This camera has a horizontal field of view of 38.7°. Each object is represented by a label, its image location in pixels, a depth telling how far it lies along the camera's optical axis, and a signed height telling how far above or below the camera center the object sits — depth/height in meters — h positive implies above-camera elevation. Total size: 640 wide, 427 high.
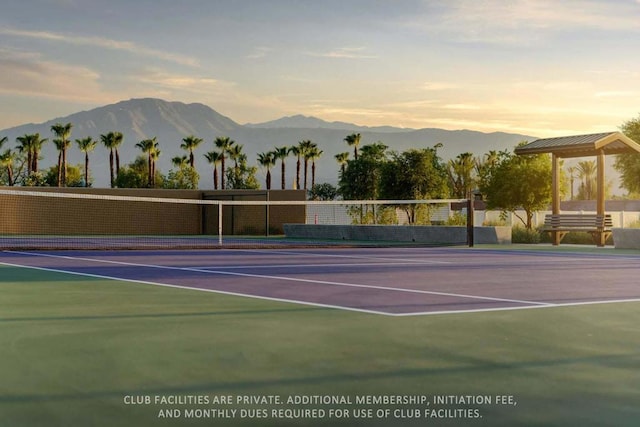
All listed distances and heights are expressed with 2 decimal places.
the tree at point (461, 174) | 95.94 +2.91
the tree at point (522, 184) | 43.34 +0.77
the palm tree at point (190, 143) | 106.06 +6.66
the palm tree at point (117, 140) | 105.45 +6.99
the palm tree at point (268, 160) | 109.38 +4.76
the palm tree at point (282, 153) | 106.78 +5.57
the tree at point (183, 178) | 94.69 +2.30
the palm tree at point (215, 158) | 110.31 +5.07
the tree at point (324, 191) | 101.31 +1.02
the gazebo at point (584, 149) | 31.55 +1.83
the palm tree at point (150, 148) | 103.75 +5.96
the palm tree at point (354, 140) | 104.81 +6.95
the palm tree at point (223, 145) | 107.75 +6.58
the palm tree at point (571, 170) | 160.35 +5.33
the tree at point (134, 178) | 102.86 +2.53
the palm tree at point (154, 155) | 104.38 +5.18
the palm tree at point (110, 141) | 105.25 +6.87
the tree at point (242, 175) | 106.69 +3.05
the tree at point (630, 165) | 53.15 +2.10
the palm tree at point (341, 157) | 110.95 +5.22
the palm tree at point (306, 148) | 105.53 +6.06
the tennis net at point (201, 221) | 37.88 -1.08
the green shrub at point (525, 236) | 34.75 -1.36
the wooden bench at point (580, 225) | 30.98 -0.85
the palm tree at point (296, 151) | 105.54 +5.70
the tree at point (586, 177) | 148.65 +4.18
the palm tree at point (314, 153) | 104.99 +5.44
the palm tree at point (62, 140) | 101.43 +6.70
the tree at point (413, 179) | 51.41 +1.21
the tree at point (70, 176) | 105.25 +3.03
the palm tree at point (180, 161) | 107.32 +4.66
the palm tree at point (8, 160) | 104.86 +4.60
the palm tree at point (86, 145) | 109.56 +6.64
